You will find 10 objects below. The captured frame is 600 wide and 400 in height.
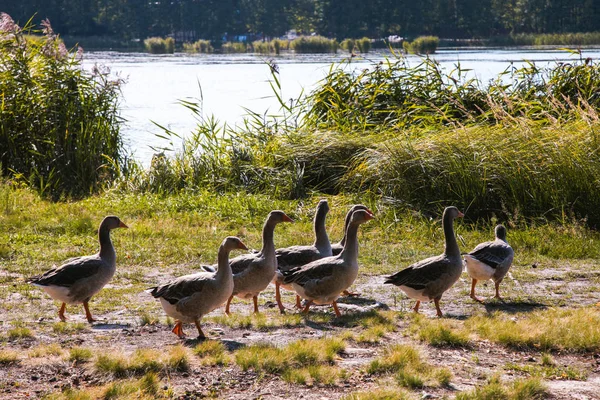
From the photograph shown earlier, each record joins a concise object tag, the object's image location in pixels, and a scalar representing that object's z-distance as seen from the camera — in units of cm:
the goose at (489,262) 1772
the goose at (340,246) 1927
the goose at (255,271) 1617
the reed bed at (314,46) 11656
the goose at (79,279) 1578
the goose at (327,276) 1596
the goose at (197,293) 1442
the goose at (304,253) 1791
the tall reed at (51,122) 3312
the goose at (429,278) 1644
